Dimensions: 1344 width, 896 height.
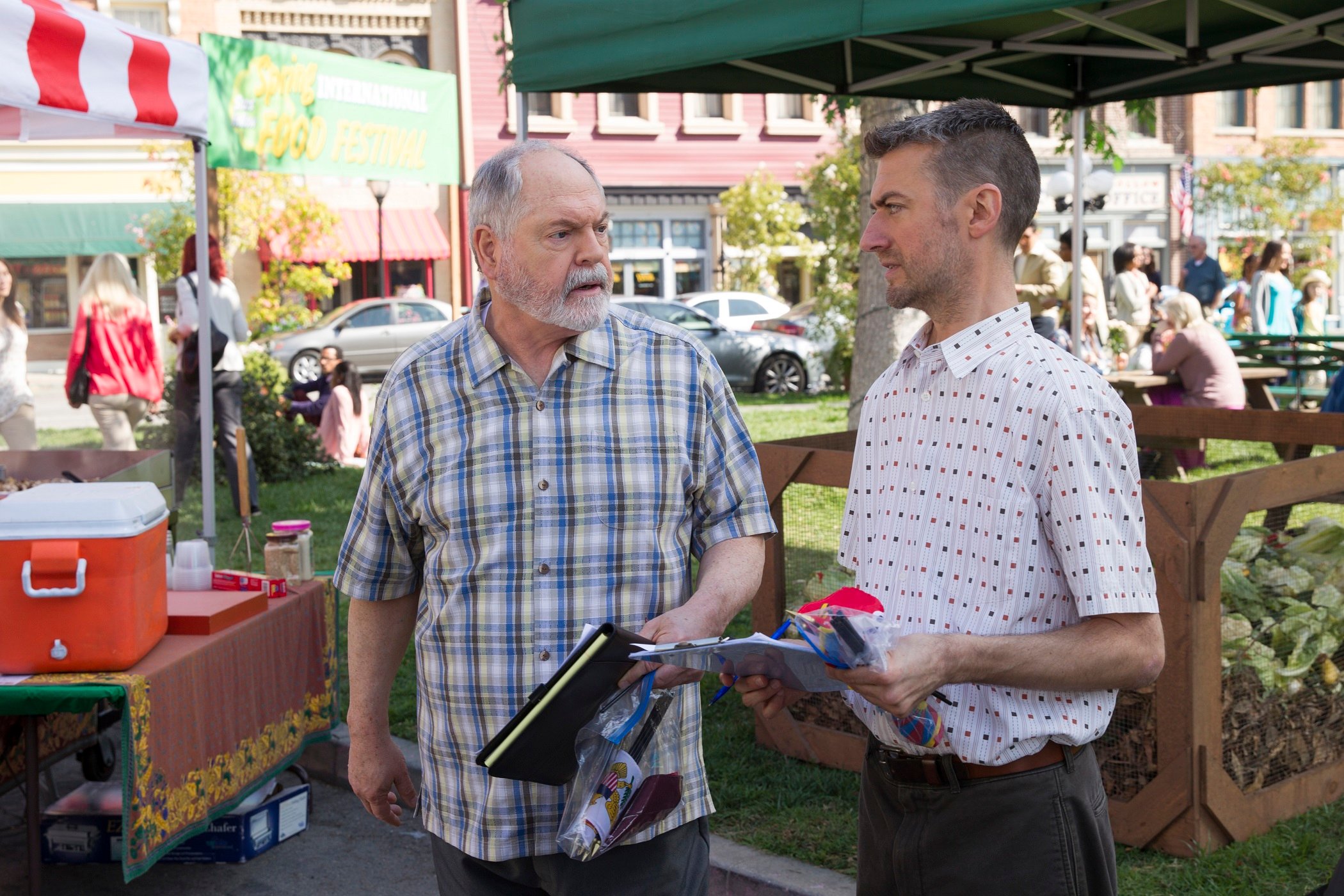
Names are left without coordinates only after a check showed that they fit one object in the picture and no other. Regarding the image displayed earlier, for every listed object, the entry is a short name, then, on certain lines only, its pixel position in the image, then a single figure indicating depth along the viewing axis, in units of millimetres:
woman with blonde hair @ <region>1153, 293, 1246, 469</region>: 9117
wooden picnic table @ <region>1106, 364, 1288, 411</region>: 9414
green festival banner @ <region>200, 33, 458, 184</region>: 11156
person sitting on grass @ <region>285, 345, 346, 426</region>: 12445
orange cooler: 3373
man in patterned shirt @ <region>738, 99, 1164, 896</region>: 1852
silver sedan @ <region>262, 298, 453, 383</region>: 22078
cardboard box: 4176
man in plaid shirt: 2207
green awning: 28828
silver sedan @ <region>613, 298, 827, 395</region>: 19312
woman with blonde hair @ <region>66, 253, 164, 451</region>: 8789
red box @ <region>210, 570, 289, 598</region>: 4410
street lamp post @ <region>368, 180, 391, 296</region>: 21141
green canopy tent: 4738
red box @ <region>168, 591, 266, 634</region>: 3906
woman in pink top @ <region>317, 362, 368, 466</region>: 12602
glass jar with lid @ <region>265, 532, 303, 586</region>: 4637
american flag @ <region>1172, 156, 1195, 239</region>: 34812
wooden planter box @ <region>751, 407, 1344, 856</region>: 3662
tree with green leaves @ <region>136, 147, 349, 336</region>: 17312
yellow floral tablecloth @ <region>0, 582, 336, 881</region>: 3461
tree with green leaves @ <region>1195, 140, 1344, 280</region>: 31984
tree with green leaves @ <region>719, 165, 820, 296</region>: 27469
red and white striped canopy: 4586
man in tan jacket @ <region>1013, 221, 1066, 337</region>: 10047
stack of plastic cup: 4367
